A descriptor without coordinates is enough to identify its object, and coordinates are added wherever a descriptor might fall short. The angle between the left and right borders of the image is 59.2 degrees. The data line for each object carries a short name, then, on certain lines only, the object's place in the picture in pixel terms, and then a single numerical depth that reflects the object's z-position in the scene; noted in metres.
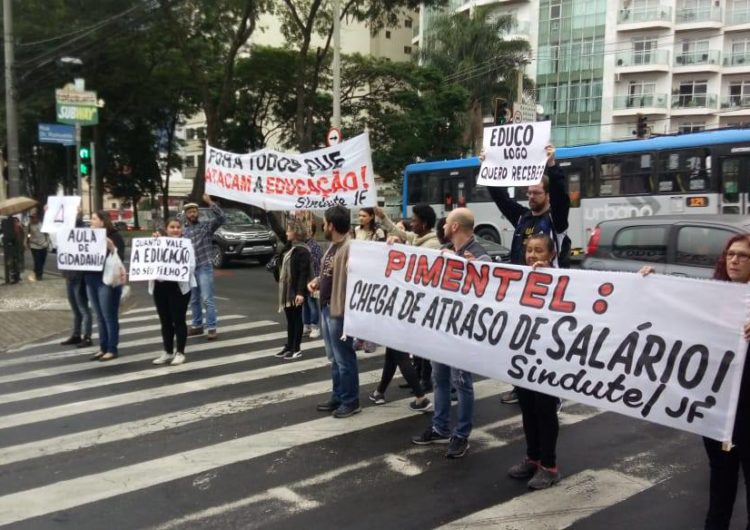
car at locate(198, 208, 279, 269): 19.05
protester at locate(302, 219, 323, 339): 9.45
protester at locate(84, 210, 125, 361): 8.14
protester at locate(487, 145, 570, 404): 4.92
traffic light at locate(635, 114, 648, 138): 22.67
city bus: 14.49
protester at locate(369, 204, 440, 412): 5.97
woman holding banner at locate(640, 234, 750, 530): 3.37
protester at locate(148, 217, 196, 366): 7.75
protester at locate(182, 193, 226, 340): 9.32
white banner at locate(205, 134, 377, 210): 7.99
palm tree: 37.12
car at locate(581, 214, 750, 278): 7.22
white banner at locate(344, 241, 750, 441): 3.51
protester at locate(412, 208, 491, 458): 4.92
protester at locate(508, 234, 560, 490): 4.36
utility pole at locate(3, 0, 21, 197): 18.94
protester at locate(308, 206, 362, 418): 5.85
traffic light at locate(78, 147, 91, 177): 18.82
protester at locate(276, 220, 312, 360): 7.78
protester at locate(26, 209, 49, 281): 16.41
